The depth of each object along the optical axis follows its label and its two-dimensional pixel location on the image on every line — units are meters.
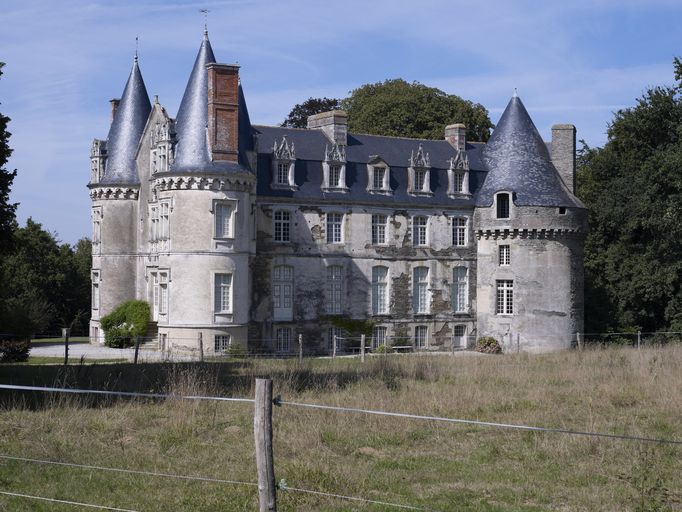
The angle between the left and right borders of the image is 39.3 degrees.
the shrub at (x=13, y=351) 30.08
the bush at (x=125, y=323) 37.84
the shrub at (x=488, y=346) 39.47
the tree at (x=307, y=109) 59.05
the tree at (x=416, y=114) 54.22
